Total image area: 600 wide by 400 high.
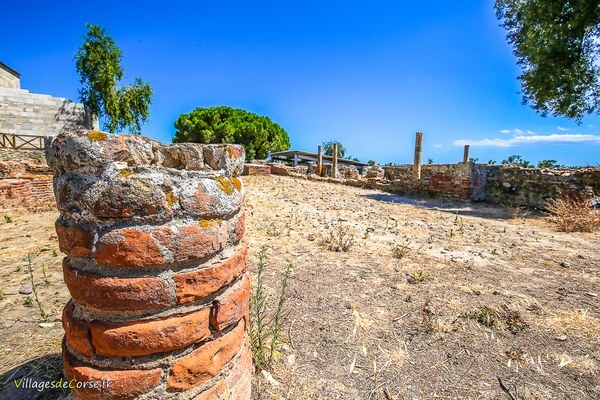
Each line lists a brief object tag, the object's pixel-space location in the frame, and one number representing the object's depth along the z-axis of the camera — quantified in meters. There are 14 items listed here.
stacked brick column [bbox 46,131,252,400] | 0.97
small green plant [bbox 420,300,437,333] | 2.11
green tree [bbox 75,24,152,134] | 22.62
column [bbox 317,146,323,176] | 18.46
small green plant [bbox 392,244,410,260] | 3.64
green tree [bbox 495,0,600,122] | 9.91
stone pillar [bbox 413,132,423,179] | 13.04
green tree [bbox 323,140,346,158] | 43.34
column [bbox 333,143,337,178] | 17.16
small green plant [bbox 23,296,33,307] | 2.33
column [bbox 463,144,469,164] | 16.35
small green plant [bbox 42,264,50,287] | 2.69
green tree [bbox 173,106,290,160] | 27.88
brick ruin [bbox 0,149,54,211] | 6.05
